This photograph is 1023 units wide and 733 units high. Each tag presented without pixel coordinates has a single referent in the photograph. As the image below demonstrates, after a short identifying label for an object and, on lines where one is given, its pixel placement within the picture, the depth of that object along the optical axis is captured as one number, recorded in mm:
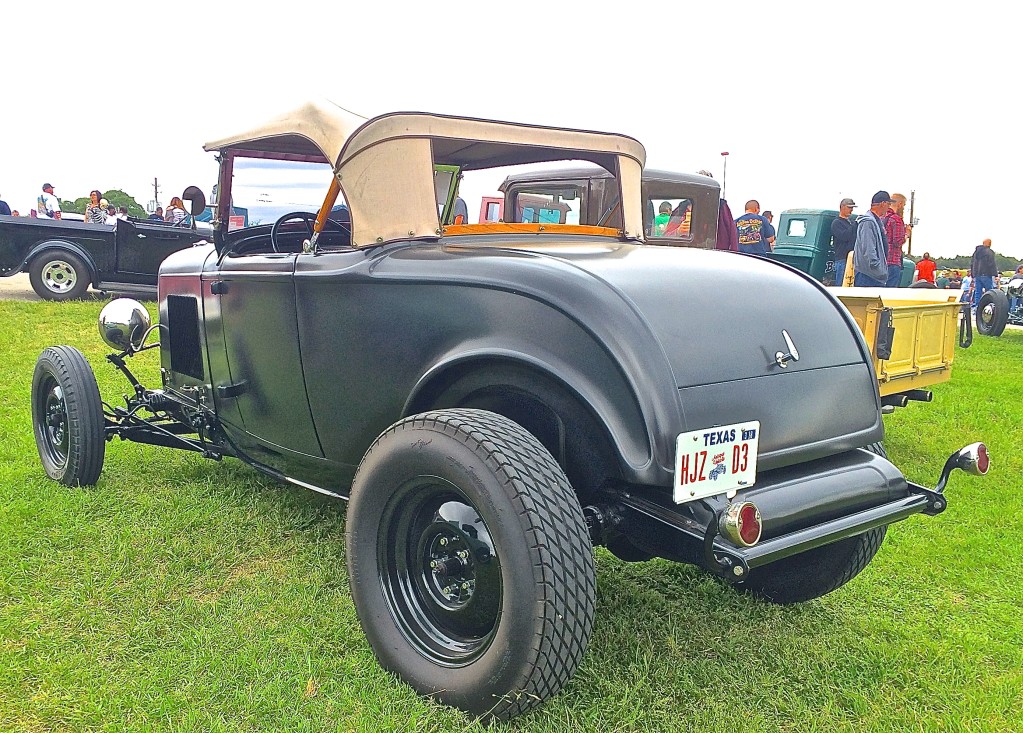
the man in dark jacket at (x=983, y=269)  13586
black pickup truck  10875
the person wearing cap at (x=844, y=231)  10070
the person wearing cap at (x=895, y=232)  9984
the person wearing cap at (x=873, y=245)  8328
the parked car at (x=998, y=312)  11938
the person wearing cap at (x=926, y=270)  14962
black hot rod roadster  2076
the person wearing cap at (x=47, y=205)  15070
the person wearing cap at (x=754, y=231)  12227
